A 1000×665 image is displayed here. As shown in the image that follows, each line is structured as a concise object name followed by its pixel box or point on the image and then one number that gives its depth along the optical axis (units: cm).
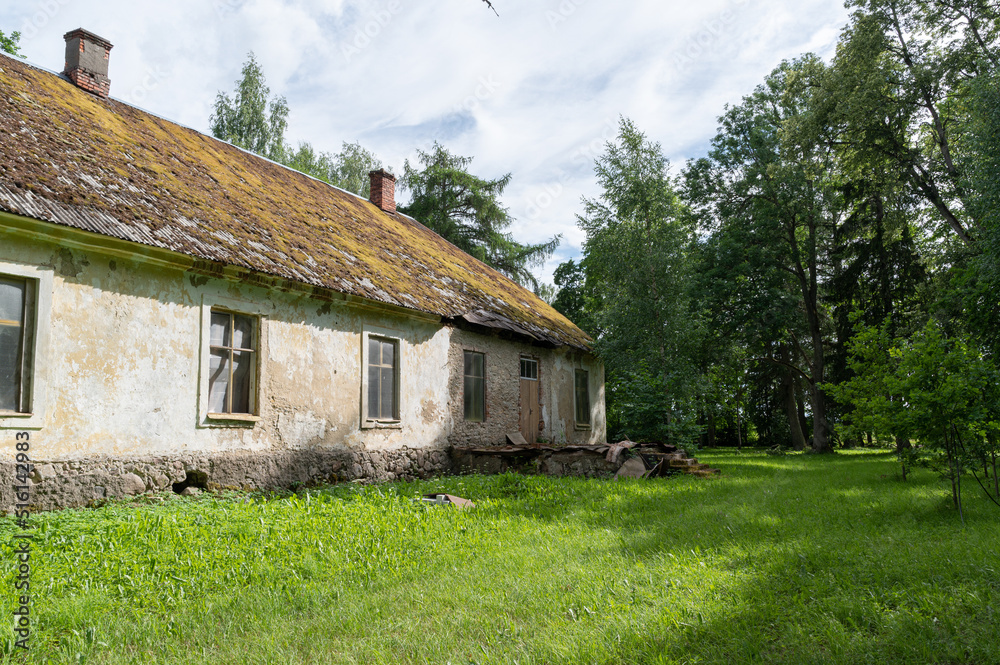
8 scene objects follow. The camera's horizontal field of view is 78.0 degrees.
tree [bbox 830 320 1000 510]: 688
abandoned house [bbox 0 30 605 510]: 716
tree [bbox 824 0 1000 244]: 1625
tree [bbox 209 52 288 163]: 2717
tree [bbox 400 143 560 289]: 3095
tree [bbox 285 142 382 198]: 3174
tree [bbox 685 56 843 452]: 2270
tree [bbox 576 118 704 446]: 1652
